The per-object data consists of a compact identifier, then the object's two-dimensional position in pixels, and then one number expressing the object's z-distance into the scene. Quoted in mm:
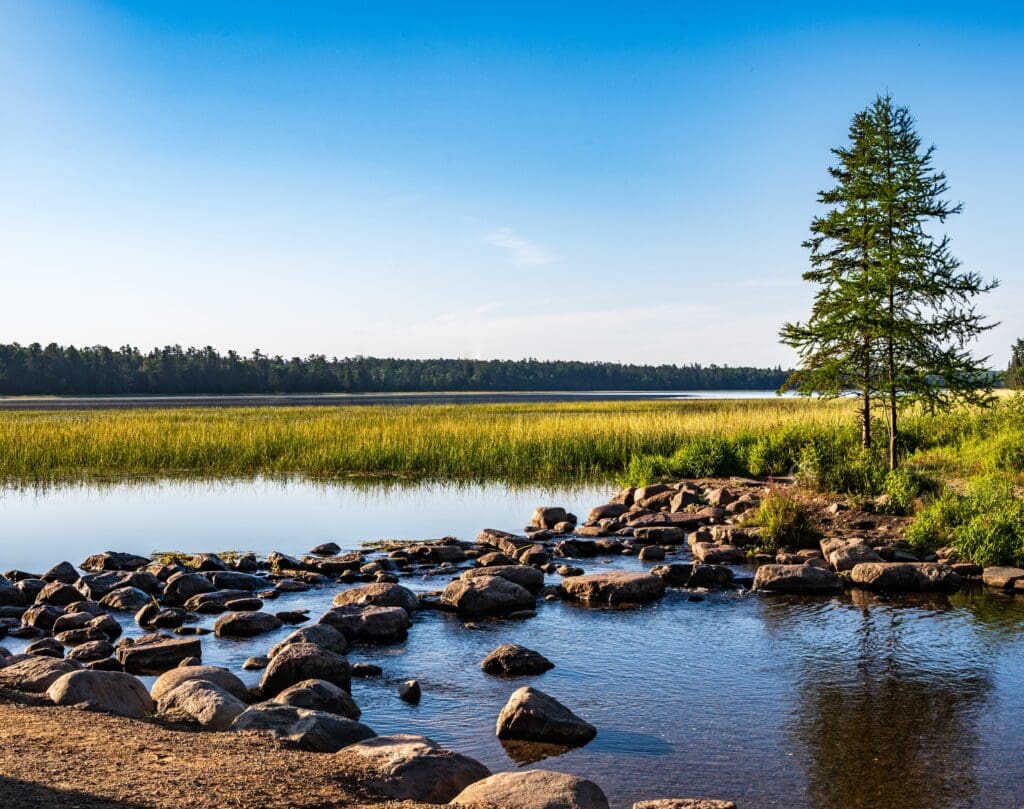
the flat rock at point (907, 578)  13945
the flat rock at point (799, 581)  13828
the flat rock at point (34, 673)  8430
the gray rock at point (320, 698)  8188
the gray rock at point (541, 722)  7887
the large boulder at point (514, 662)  9891
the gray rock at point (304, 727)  7180
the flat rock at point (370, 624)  11211
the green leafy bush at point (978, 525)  14914
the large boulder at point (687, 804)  6070
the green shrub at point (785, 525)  17188
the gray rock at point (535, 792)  5984
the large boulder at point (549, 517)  20516
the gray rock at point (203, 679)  8406
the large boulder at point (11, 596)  13039
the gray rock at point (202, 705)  7672
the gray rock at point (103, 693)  7895
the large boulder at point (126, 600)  12672
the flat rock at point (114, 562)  15555
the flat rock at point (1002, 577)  13836
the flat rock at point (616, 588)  13284
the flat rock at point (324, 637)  10252
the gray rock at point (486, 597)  12680
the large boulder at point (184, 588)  13266
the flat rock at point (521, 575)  14062
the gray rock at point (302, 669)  9039
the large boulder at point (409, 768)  6379
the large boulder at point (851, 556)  15008
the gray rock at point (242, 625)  11398
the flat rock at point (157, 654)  9898
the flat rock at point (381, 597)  12594
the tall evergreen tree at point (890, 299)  21328
